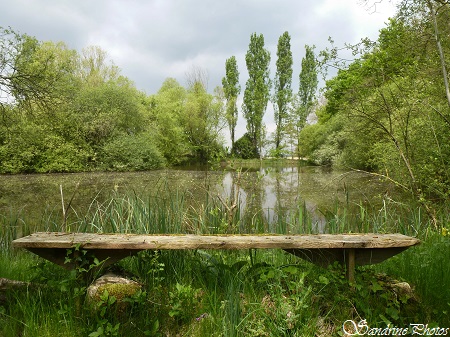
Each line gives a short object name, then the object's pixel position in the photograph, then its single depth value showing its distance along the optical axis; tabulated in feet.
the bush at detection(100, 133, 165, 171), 77.51
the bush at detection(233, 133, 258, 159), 129.59
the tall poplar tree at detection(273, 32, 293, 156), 125.29
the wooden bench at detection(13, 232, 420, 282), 6.69
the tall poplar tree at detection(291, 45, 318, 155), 124.36
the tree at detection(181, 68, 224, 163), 112.98
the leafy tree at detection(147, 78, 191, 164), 101.60
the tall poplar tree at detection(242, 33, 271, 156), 121.70
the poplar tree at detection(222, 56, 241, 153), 125.80
